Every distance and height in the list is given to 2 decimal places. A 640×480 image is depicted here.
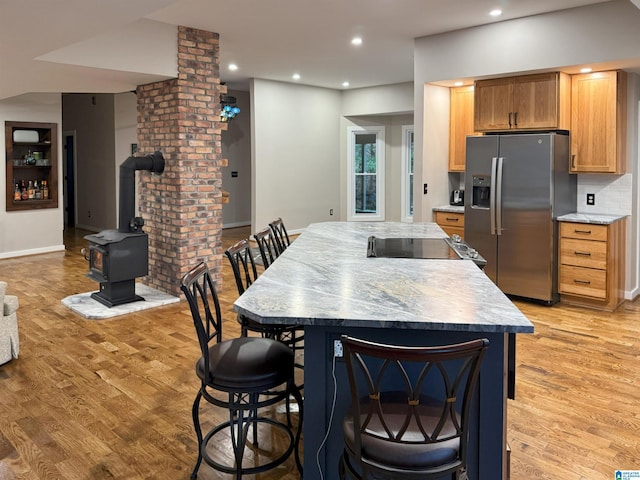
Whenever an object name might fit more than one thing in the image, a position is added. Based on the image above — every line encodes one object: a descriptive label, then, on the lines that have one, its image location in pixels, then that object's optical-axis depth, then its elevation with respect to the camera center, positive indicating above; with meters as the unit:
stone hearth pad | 5.06 -0.95
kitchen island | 1.92 -0.41
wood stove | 5.11 -0.42
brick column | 5.45 +0.50
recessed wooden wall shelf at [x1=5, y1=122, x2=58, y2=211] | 7.97 +0.72
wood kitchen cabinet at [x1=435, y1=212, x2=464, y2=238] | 5.96 -0.15
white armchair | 3.74 -0.86
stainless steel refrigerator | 5.12 +0.05
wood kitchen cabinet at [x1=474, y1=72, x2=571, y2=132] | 5.13 +1.07
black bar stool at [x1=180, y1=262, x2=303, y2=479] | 2.20 -0.69
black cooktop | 3.13 -0.25
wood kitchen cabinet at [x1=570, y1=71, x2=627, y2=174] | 5.02 +0.84
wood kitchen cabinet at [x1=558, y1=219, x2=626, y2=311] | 5.00 -0.53
